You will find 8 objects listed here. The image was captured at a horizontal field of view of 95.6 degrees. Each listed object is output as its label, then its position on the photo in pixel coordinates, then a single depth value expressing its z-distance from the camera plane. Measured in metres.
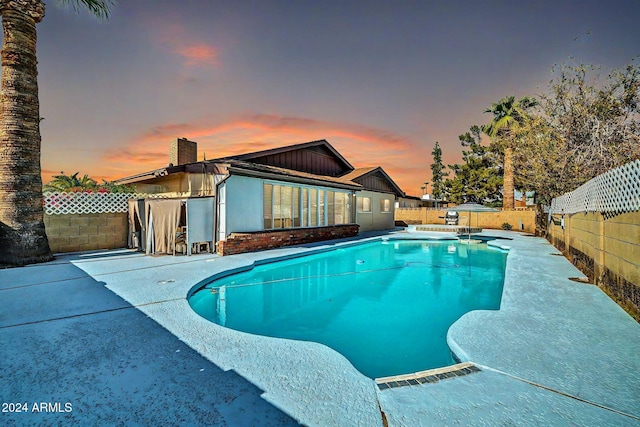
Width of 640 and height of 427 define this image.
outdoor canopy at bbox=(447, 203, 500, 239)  16.65
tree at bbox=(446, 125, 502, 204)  33.25
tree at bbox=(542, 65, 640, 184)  11.91
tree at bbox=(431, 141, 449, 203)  44.00
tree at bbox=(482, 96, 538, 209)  28.96
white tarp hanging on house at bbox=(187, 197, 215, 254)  10.41
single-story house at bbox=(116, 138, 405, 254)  10.87
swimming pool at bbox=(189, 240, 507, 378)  4.54
